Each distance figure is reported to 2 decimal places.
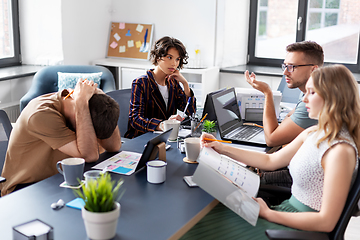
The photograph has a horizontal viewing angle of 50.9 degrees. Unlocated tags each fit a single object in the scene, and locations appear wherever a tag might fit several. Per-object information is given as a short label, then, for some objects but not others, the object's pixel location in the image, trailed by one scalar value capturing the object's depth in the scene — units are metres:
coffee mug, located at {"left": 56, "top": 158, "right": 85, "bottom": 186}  1.45
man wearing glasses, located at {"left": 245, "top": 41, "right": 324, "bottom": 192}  2.03
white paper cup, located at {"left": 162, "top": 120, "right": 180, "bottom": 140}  2.10
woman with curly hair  2.60
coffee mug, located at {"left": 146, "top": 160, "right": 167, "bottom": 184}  1.50
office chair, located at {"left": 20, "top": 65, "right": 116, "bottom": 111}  3.90
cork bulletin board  4.83
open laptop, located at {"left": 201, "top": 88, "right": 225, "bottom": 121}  2.22
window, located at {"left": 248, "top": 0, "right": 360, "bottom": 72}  4.41
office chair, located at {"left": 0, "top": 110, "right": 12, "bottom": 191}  1.94
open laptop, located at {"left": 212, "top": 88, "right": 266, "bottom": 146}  2.20
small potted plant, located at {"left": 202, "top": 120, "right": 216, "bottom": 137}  1.98
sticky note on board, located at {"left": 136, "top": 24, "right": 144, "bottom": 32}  4.87
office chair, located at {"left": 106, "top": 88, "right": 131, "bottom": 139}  2.77
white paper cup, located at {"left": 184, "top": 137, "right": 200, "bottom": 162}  1.74
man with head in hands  1.69
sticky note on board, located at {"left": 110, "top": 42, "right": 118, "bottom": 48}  5.00
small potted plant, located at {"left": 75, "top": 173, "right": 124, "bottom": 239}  1.05
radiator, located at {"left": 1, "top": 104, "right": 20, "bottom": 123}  3.94
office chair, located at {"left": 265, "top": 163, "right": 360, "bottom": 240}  1.23
